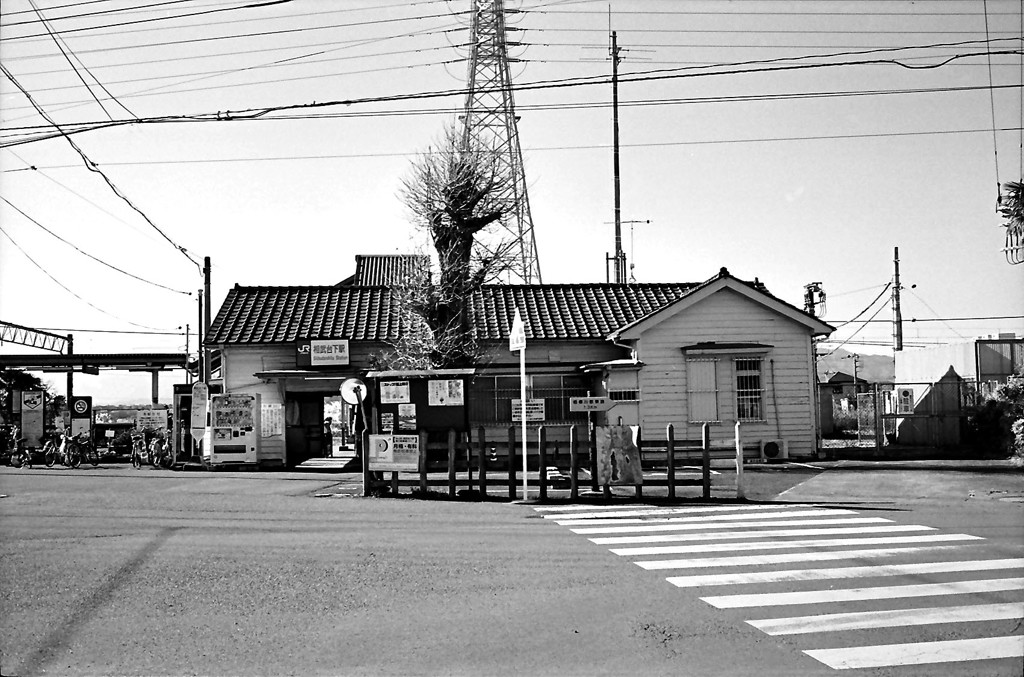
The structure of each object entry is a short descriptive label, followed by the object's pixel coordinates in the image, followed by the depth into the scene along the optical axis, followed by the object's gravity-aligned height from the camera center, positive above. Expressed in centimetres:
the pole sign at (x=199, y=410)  2705 +29
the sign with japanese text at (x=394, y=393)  1855 +44
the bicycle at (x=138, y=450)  2762 -87
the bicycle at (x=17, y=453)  2752 -86
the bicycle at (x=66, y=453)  2744 -89
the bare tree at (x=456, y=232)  2134 +425
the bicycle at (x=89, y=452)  2808 -89
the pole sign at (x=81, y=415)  3350 +28
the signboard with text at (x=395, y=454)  1655 -69
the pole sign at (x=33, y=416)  3222 +26
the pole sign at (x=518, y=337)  1617 +133
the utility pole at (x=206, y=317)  2844 +331
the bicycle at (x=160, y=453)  2703 -96
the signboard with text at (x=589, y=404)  1808 +12
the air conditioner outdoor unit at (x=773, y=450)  2491 -119
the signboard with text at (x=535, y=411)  1898 +2
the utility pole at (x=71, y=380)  4431 +210
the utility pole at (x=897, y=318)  4756 +436
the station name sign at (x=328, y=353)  2688 +184
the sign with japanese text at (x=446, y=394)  1861 +41
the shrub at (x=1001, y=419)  2148 -47
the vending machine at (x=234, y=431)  2503 -32
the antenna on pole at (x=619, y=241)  3112 +650
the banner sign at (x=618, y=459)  1598 -85
